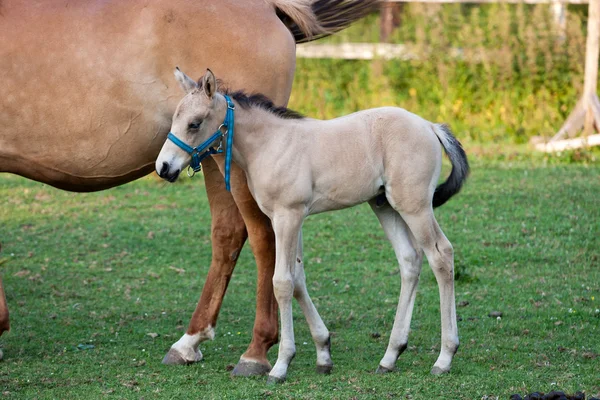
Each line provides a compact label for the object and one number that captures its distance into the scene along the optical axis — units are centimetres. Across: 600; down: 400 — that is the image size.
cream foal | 922
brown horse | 1020
